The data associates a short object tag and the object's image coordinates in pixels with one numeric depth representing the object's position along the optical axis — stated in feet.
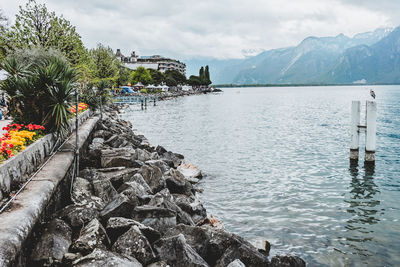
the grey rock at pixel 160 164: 39.16
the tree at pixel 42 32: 76.38
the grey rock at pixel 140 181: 28.04
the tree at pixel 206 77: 609.83
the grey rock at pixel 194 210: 28.75
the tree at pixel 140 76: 399.61
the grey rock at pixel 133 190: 24.18
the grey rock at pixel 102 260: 14.42
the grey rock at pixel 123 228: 18.29
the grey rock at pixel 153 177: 30.96
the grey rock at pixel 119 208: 20.30
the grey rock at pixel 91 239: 16.16
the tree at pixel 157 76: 473.14
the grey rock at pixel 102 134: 53.83
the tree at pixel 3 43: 73.82
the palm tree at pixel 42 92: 28.63
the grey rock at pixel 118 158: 34.15
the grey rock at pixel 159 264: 16.24
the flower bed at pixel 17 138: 19.70
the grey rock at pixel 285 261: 20.29
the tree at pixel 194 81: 606.96
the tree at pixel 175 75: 523.66
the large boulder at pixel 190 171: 46.62
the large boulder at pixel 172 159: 48.61
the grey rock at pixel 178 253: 17.06
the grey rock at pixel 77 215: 18.67
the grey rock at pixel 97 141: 45.44
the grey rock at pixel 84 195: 22.67
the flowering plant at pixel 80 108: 57.47
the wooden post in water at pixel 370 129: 50.58
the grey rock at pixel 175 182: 34.78
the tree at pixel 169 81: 491.72
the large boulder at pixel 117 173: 29.27
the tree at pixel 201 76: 600.39
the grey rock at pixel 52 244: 15.15
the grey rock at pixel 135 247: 16.52
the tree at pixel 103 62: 210.79
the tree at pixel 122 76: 306.86
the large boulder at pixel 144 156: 43.69
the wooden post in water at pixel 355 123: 53.16
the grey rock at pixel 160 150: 55.09
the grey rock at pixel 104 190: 24.45
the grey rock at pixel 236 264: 16.92
